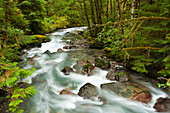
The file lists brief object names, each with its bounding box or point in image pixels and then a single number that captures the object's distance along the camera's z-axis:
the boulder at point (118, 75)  4.45
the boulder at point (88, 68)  5.62
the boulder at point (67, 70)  5.71
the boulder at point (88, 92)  3.88
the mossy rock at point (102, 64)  5.75
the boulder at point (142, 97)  3.45
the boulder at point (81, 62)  6.35
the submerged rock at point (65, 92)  4.17
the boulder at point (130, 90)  3.52
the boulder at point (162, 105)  2.87
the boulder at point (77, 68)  5.74
